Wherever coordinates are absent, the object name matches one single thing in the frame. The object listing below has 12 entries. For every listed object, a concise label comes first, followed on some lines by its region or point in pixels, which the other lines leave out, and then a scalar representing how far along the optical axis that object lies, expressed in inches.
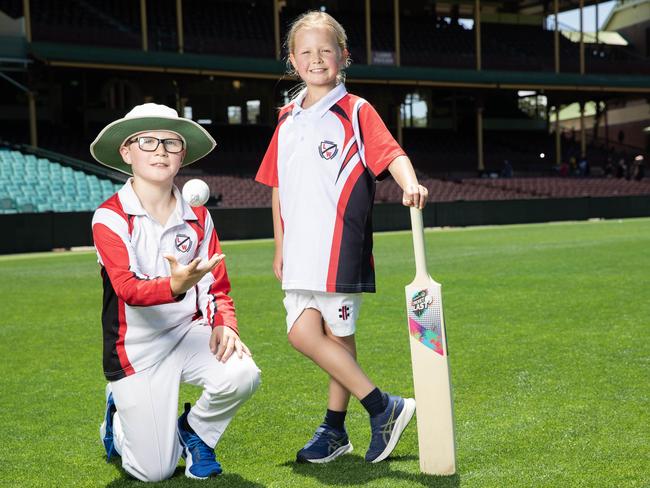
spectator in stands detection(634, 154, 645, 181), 1611.7
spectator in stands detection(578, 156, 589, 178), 1638.8
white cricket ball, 149.2
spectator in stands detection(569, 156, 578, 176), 1664.9
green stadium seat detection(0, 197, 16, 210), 905.5
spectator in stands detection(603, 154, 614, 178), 1679.4
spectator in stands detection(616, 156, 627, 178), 1638.8
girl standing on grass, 152.4
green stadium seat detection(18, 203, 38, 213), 917.8
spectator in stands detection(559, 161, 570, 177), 1605.6
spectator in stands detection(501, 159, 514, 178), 1557.6
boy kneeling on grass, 151.9
